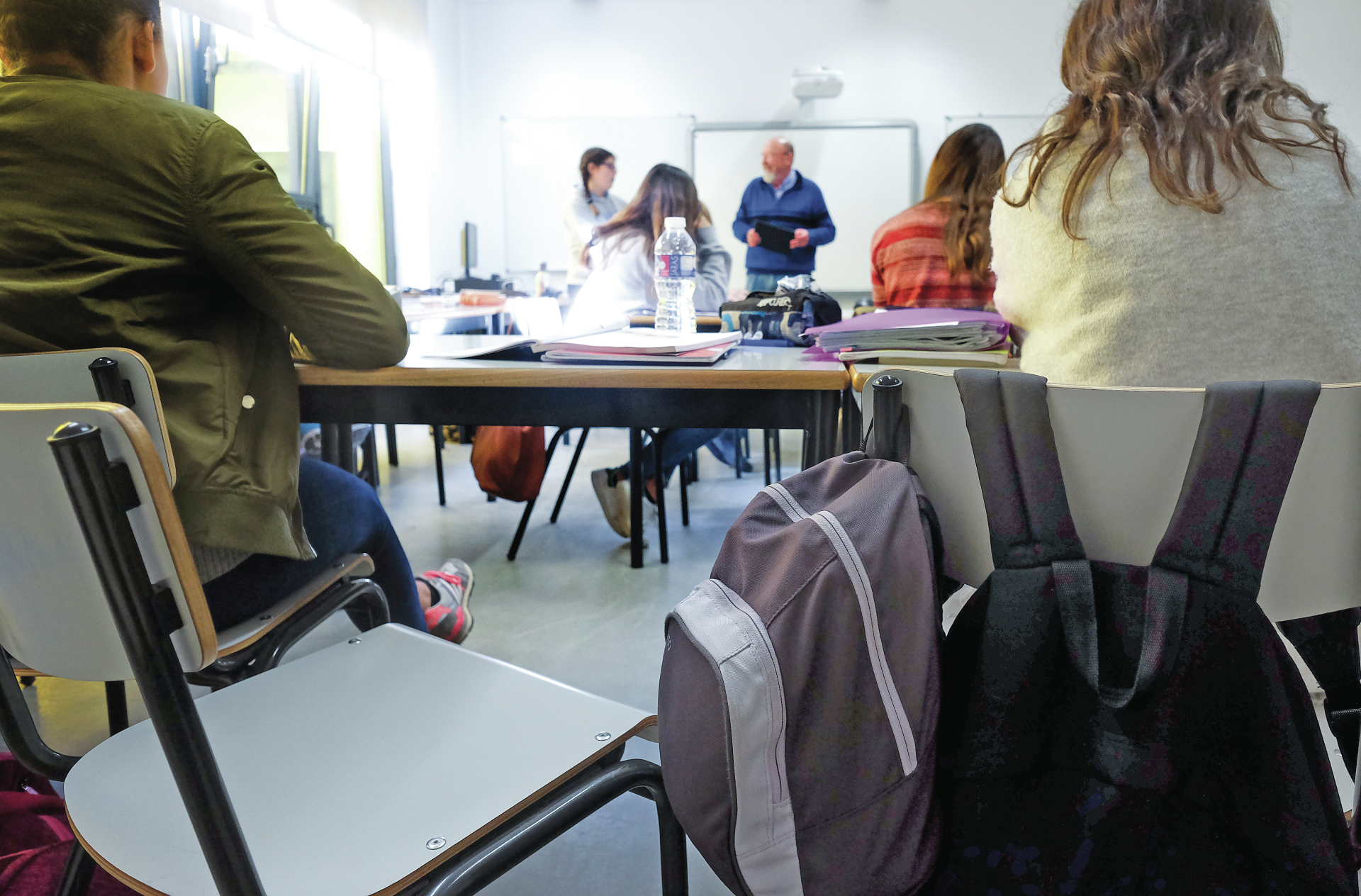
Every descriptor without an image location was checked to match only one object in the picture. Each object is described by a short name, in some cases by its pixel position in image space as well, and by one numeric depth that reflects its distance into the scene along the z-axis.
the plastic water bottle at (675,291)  1.58
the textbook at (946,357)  1.11
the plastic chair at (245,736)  0.49
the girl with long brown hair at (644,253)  3.11
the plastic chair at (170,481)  0.77
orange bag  2.59
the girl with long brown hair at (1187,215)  0.92
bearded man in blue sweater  4.93
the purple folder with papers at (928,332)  1.14
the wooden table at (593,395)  1.14
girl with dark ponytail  4.88
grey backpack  0.59
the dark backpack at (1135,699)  0.59
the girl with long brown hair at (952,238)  2.19
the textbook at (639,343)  1.20
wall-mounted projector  6.09
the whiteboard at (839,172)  6.26
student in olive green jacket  0.89
